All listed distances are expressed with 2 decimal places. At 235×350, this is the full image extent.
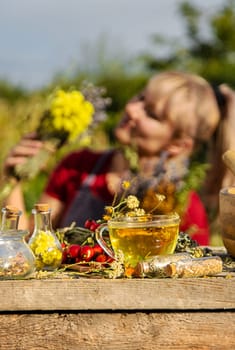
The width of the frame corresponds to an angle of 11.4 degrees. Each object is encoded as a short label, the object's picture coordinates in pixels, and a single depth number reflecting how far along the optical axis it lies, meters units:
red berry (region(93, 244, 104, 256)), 1.67
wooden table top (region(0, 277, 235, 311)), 1.51
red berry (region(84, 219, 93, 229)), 1.77
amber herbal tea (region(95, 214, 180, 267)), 1.61
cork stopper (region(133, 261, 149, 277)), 1.55
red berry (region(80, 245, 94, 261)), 1.66
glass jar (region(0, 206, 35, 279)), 1.55
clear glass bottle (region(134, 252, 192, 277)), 1.55
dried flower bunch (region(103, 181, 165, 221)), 1.63
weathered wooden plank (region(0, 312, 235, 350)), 1.52
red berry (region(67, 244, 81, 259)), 1.68
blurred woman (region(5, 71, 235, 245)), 2.67
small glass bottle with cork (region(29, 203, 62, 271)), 1.63
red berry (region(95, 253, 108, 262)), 1.65
